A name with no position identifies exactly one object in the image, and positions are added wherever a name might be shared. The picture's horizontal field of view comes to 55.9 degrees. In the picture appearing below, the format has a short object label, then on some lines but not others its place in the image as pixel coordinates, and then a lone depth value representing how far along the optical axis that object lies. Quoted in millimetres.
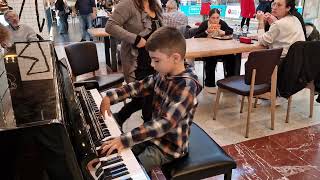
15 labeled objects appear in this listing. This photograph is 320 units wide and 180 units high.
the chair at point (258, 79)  2715
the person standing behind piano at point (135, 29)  2441
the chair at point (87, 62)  3058
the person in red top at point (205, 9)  6961
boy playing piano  1347
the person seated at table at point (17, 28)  2832
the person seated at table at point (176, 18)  5078
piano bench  1540
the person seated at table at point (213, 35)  4020
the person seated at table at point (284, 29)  3105
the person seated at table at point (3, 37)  1560
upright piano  827
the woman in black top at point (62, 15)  9657
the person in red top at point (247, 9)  6133
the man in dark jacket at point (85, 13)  8148
